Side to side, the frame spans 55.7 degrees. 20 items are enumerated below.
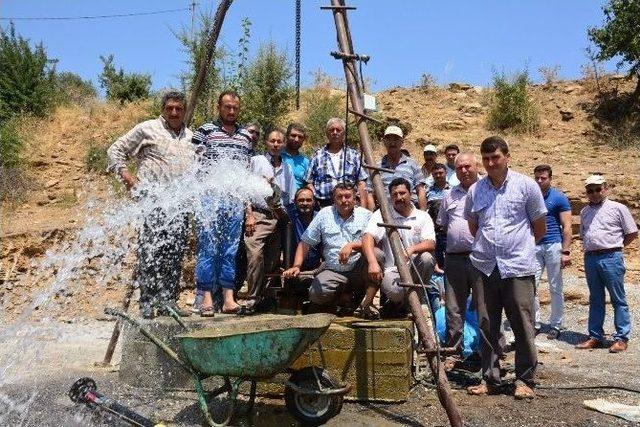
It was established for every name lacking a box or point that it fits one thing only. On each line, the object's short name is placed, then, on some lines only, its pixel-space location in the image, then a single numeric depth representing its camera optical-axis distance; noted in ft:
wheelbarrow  12.46
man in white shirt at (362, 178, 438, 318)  16.56
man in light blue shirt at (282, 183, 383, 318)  16.58
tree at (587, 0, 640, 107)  46.70
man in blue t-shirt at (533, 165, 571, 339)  22.35
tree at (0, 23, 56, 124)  58.29
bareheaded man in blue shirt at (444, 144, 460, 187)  22.44
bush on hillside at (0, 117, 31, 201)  44.73
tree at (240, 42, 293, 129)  49.24
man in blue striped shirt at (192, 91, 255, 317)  18.07
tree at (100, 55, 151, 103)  64.49
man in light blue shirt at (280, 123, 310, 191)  19.52
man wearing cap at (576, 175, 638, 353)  21.04
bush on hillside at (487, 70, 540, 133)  51.47
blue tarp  18.25
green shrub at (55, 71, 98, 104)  62.23
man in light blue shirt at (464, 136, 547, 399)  14.90
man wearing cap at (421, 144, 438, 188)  22.92
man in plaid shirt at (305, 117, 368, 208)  19.03
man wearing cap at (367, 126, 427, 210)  19.71
